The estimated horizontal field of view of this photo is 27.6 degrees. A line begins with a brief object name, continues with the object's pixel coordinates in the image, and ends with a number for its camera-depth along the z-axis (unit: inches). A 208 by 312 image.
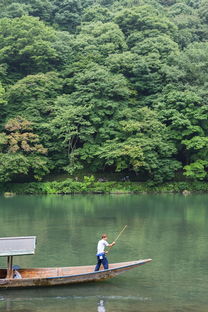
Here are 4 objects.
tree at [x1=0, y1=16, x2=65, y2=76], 1929.0
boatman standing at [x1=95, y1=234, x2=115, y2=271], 511.8
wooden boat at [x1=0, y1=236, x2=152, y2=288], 484.1
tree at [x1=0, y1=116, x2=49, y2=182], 1577.3
